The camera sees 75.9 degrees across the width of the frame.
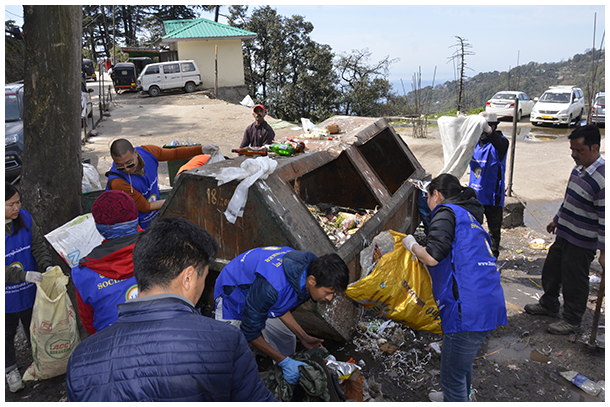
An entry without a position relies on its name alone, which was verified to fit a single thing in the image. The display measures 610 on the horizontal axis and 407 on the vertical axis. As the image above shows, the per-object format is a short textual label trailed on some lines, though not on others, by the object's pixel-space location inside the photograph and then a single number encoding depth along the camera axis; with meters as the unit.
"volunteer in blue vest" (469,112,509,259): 4.40
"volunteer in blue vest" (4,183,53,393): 2.57
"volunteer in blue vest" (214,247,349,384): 1.96
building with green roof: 18.66
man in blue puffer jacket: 1.10
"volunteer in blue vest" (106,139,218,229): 3.19
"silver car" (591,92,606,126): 13.77
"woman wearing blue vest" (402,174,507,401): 2.19
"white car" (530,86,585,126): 15.03
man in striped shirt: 3.06
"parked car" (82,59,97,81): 20.73
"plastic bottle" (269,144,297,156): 3.46
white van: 17.27
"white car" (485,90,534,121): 15.96
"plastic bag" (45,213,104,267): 2.77
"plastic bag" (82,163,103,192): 4.24
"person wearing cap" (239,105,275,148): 5.52
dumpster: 2.57
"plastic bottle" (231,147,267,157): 3.46
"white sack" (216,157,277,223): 2.55
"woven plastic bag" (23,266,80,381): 2.57
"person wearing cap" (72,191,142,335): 2.21
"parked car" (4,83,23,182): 6.27
